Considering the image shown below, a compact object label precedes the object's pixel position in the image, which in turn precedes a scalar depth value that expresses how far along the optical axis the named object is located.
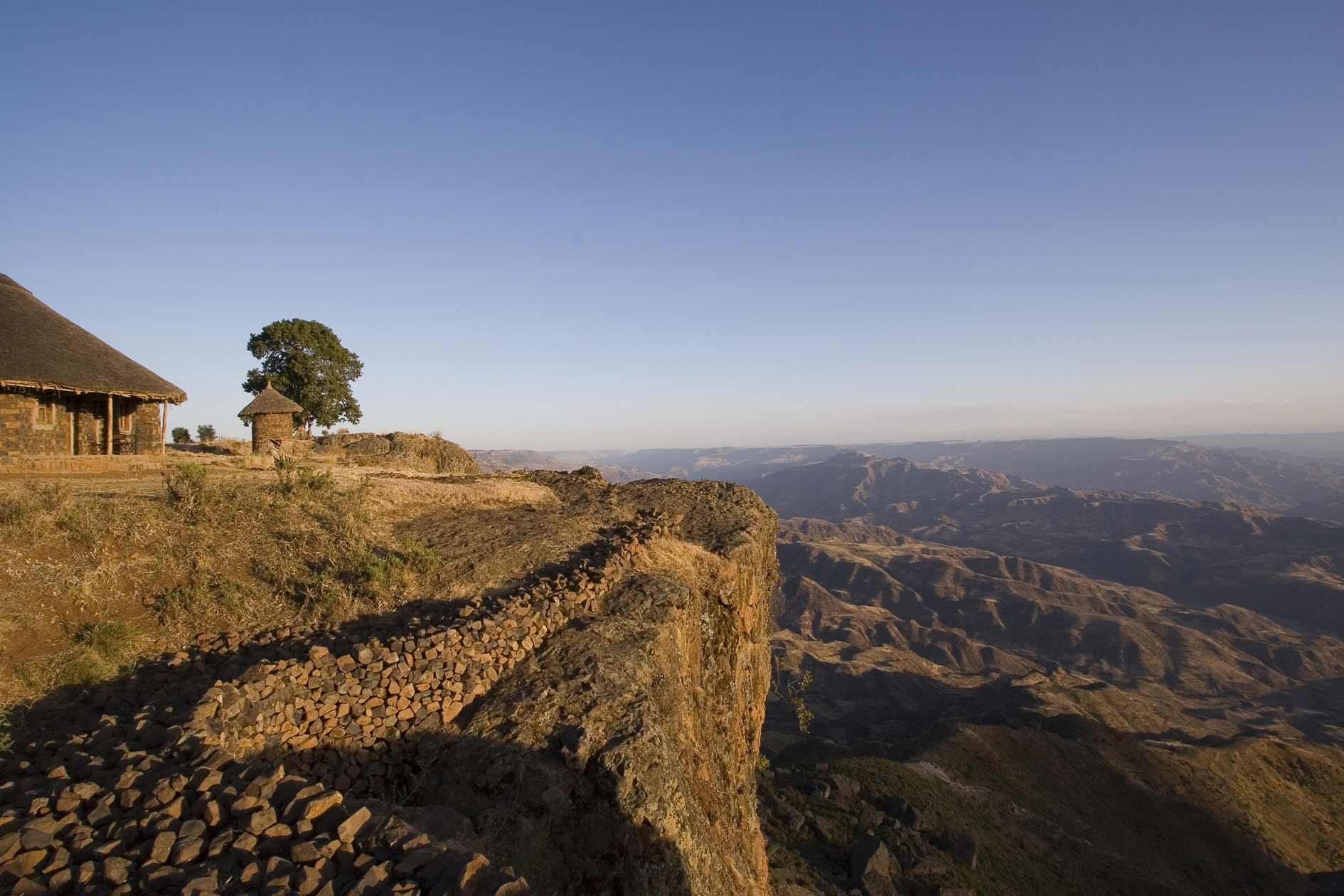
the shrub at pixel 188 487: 11.08
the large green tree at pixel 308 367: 33.41
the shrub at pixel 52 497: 10.18
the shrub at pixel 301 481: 12.55
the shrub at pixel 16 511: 9.59
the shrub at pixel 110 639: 7.77
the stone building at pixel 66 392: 16.45
